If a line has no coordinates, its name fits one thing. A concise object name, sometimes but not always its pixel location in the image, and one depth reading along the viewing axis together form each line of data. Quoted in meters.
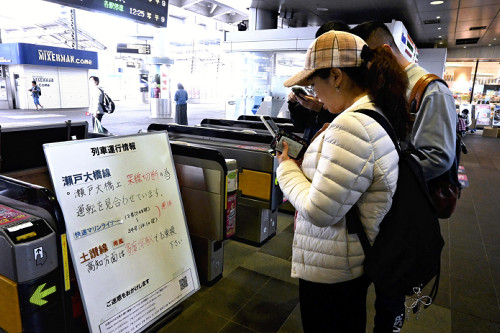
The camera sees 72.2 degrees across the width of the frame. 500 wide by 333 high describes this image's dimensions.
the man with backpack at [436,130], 1.45
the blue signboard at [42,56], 14.50
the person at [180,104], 9.79
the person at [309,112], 1.91
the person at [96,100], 6.59
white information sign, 1.56
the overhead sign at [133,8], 3.93
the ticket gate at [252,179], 3.06
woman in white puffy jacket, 1.01
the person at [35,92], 14.50
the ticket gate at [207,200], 2.31
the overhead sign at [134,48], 14.66
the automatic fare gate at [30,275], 1.24
